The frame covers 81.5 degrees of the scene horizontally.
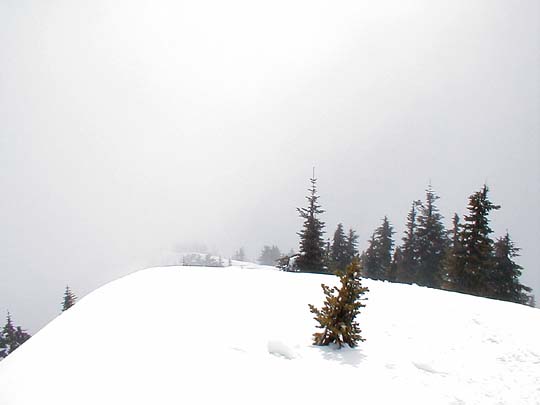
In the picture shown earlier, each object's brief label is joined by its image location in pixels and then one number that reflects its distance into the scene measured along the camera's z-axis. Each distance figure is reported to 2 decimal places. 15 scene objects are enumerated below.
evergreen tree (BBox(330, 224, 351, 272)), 40.09
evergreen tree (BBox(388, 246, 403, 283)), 36.75
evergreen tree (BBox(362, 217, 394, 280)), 40.22
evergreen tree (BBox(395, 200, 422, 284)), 36.21
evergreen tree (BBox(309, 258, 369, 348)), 7.76
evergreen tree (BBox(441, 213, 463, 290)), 24.91
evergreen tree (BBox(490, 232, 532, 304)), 25.89
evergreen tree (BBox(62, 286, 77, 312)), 36.03
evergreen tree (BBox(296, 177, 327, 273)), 27.92
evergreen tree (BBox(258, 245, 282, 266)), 108.00
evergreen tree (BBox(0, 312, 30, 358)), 35.81
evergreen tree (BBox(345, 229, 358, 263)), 40.78
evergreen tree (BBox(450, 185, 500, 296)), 24.14
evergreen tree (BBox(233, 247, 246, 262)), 147.38
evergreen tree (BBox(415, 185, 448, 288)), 34.78
